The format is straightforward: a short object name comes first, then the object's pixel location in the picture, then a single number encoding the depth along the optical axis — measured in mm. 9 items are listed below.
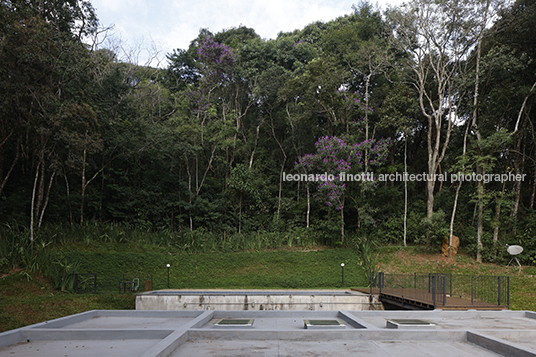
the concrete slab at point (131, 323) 6848
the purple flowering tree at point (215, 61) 21484
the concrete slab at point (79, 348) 4797
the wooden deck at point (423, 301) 8953
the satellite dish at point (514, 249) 12650
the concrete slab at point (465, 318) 7066
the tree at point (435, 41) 16844
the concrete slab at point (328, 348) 4812
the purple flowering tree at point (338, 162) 17984
